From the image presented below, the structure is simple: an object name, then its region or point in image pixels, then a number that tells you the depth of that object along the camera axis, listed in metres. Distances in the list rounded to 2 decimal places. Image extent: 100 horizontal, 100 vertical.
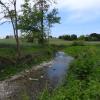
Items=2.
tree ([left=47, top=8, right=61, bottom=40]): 20.94
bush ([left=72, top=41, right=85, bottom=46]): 23.82
